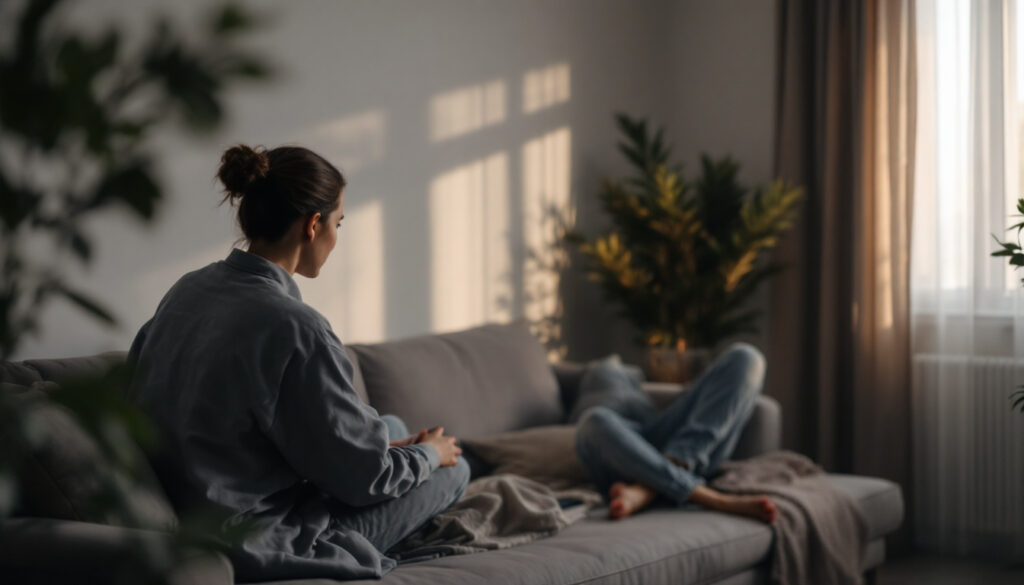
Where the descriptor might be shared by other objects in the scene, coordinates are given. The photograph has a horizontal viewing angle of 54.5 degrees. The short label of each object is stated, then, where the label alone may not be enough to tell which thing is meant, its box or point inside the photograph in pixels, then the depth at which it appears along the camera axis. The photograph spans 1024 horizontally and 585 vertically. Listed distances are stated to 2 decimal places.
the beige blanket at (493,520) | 2.08
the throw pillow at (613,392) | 3.02
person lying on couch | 2.53
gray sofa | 1.41
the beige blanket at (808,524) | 2.51
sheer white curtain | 3.41
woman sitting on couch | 1.69
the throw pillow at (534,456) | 2.69
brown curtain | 3.64
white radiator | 3.45
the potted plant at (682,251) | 3.77
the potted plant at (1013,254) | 2.03
